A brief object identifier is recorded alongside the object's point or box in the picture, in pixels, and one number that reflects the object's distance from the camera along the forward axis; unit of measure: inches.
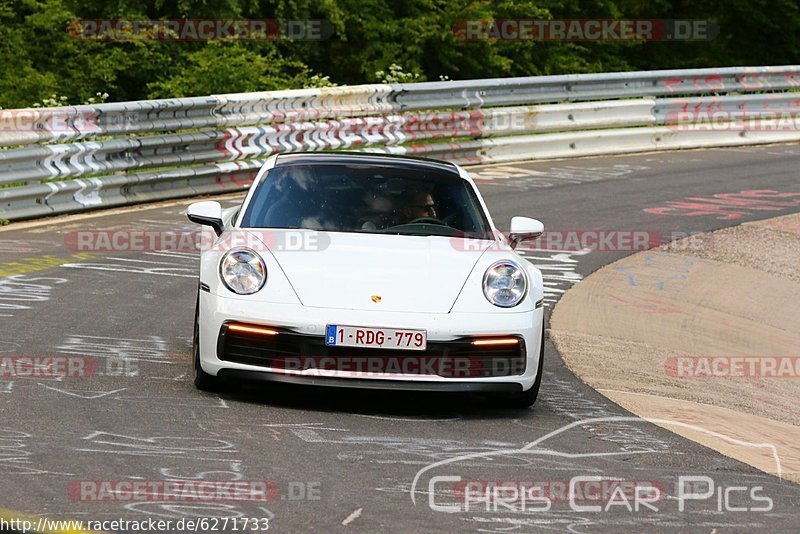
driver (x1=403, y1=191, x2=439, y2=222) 663.8
